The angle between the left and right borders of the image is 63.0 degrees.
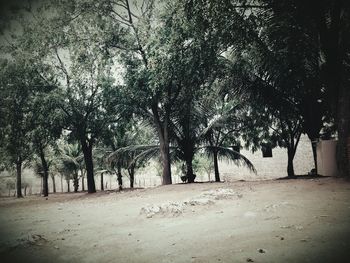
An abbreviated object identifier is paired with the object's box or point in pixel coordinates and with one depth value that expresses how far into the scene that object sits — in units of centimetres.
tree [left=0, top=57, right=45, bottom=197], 1806
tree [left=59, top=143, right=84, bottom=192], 3782
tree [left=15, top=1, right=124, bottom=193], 1544
